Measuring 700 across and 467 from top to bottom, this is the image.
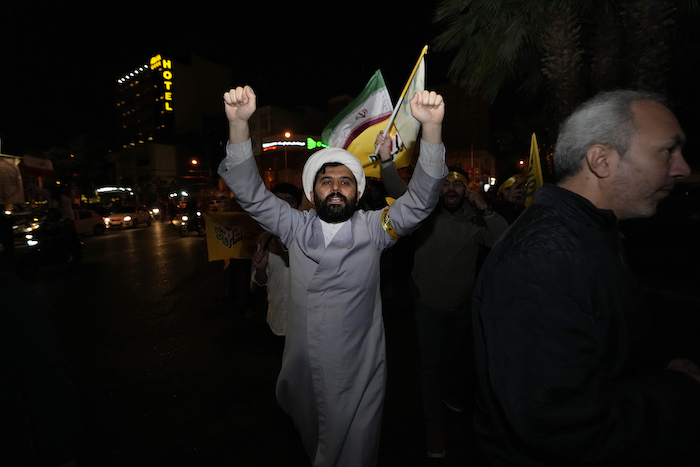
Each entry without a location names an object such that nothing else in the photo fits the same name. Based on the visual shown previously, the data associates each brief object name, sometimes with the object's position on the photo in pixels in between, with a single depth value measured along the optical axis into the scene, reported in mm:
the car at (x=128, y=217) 24297
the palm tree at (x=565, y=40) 5137
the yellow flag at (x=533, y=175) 4660
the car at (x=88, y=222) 19344
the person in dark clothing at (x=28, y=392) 1317
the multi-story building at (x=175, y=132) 66875
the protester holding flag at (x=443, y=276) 2899
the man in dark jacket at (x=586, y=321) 1032
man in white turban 2119
